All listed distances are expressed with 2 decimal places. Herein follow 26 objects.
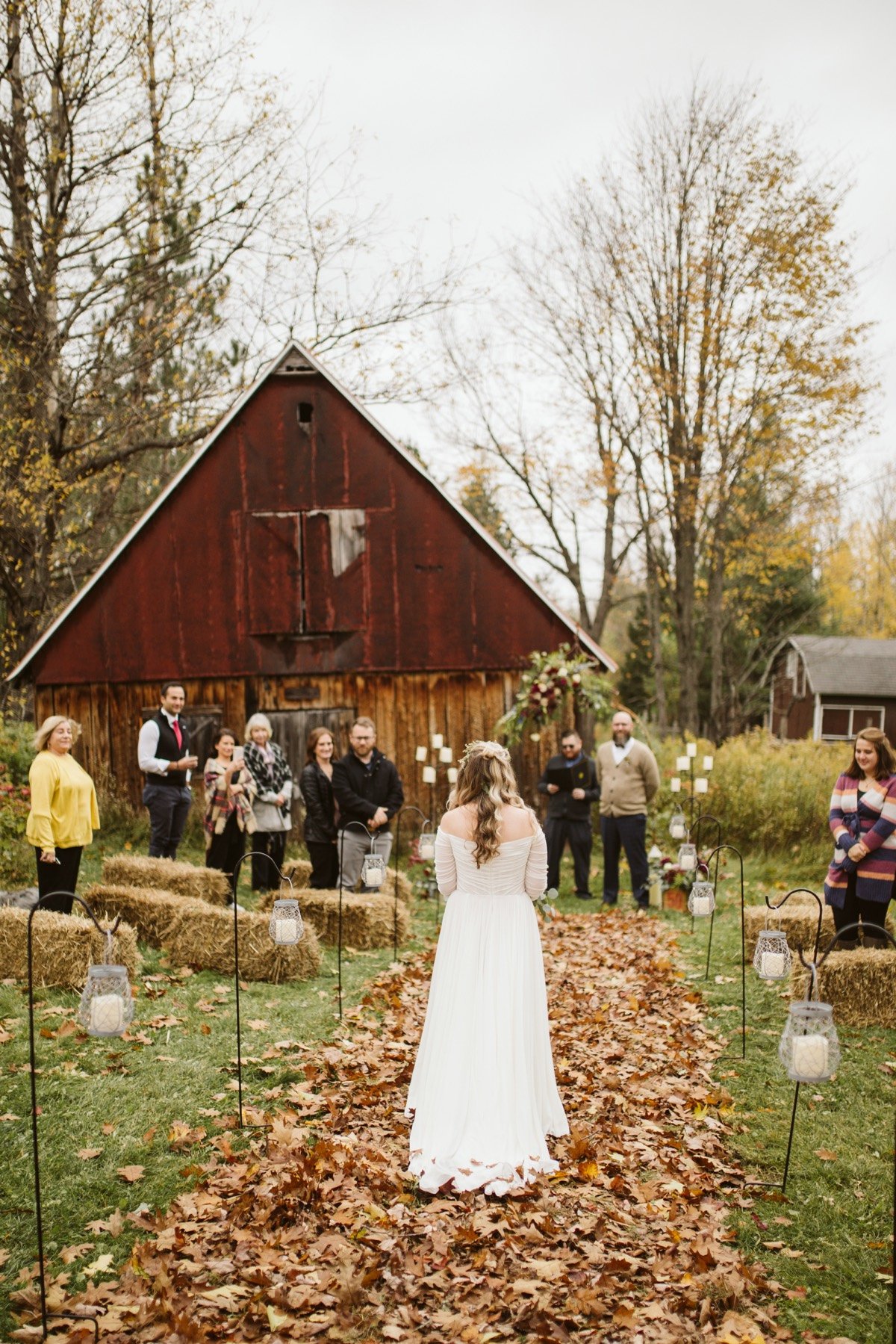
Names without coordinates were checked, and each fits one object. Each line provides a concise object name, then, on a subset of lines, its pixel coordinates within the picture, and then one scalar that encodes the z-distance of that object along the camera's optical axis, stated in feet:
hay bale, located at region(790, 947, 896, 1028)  23.47
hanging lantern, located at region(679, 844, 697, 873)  26.61
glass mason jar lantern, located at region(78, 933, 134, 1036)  13.26
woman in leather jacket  33.53
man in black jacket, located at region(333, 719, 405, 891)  33.27
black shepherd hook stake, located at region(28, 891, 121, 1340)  12.20
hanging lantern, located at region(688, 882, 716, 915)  24.14
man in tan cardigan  37.73
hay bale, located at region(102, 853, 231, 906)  31.96
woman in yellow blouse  26.02
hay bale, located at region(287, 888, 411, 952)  30.55
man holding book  39.70
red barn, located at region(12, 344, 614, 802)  49.90
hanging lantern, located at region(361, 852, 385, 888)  26.18
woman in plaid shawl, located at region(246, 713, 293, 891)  34.88
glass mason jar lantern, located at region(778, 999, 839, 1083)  13.10
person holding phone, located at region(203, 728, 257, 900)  33.17
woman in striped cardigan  23.94
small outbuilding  129.39
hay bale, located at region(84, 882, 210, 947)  28.22
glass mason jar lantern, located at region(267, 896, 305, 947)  20.04
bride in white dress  16.35
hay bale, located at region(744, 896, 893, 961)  27.86
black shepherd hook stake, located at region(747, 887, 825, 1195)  15.90
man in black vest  34.37
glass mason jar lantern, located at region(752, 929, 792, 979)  17.37
